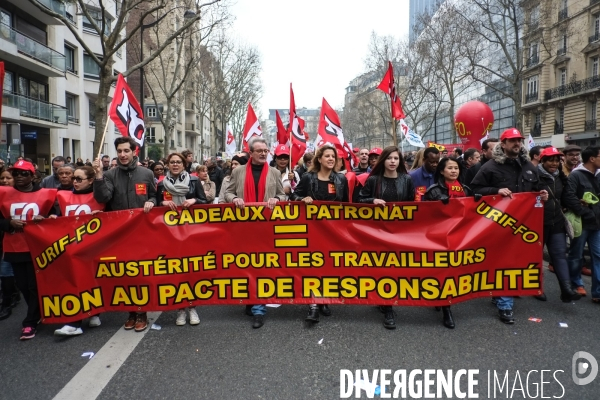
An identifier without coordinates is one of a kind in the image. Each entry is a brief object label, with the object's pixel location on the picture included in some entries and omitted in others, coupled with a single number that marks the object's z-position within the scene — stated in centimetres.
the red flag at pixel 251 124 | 984
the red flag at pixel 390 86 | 816
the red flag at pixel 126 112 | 658
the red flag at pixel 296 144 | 948
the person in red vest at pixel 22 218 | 447
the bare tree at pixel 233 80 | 3322
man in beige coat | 493
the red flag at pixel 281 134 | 1098
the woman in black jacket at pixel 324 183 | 484
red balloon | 1441
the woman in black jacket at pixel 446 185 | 483
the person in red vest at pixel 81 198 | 468
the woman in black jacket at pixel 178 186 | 493
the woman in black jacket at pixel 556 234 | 496
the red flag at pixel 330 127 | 837
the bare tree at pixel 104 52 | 1266
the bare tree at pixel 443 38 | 2615
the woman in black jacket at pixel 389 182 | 476
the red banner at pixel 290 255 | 446
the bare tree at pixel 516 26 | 2331
